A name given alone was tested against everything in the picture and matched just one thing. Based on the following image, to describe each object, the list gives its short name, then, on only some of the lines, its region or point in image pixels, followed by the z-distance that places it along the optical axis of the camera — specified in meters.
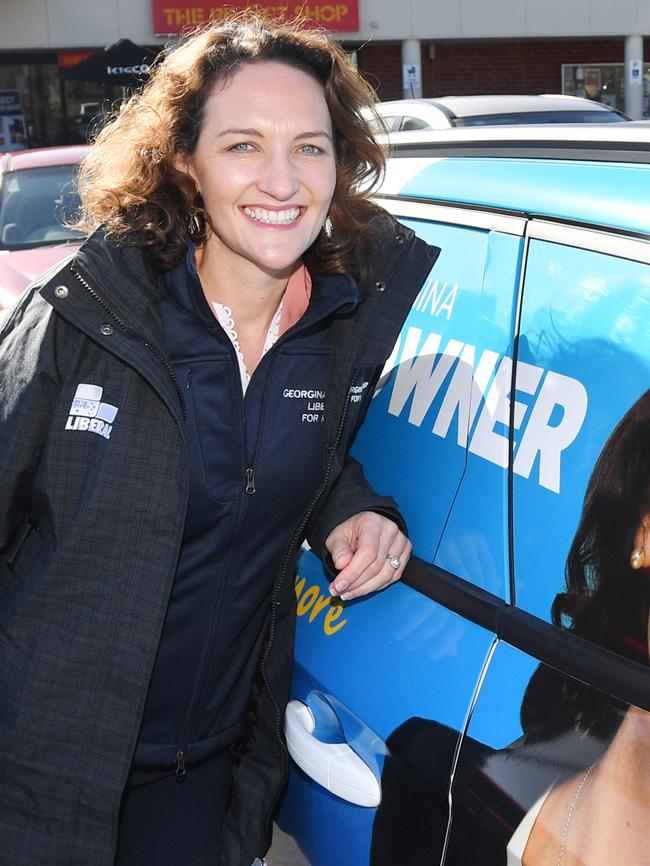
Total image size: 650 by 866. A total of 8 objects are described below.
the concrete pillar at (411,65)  19.17
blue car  1.31
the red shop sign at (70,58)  18.64
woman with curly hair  1.61
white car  8.24
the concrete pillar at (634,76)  19.77
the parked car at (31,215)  6.60
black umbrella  14.51
